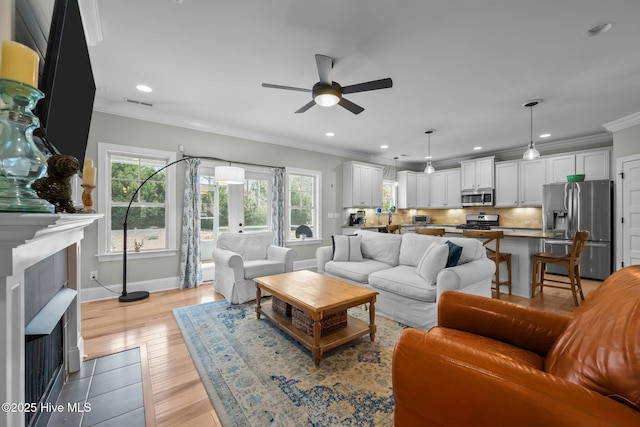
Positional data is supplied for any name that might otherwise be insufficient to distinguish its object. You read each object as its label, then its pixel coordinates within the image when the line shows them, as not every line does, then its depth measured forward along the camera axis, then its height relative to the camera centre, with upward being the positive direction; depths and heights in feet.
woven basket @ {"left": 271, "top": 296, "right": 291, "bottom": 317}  8.66 -3.30
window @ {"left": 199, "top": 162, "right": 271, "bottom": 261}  15.55 +0.44
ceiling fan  7.49 +3.83
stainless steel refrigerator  15.33 -0.52
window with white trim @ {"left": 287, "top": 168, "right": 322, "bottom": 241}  18.47 +0.76
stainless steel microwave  21.12 +1.17
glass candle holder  2.70 +0.68
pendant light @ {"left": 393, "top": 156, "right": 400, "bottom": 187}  25.32 +2.95
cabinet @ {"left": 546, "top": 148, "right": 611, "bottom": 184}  16.24 +3.10
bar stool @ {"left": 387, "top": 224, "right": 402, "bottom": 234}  20.80 -1.35
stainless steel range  21.72 -0.86
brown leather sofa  2.43 -1.86
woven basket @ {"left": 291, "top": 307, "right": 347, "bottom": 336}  7.42 -3.27
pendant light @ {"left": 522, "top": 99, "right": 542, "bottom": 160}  11.82 +2.92
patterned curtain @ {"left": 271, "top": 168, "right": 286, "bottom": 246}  16.97 +0.20
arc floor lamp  11.53 -0.35
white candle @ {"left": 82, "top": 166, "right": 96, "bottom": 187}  6.30 +0.90
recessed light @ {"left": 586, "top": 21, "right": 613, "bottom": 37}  6.81 +4.97
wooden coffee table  6.76 -2.57
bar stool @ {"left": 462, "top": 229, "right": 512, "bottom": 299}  11.73 -2.01
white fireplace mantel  2.36 -0.73
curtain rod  13.99 +3.04
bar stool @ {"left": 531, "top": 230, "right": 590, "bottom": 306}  11.19 -2.19
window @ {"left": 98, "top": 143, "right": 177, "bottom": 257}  11.94 +0.59
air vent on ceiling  11.68 +5.12
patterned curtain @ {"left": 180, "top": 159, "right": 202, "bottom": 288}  13.60 -1.03
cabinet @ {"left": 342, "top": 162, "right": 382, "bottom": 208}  20.51 +2.21
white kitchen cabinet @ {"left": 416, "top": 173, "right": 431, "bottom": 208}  25.24 +2.15
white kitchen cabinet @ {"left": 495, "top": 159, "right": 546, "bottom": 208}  18.93 +2.22
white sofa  8.50 -2.45
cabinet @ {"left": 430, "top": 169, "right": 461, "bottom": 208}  23.40 +2.16
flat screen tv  4.04 +2.68
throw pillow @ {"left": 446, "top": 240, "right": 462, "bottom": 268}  9.11 -1.56
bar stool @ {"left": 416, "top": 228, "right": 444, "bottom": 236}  13.46 -1.03
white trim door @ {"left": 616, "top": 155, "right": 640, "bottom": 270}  13.23 +0.06
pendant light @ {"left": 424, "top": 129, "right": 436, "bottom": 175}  15.90 +5.06
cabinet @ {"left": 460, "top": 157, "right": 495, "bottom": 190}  21.04 +3.22
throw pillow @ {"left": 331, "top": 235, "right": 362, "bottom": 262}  12.73 -1.87
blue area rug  5.11 -4.03
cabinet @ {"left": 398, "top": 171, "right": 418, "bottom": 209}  24.97 +2.14
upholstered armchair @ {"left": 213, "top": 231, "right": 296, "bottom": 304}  10.96 -2.38
